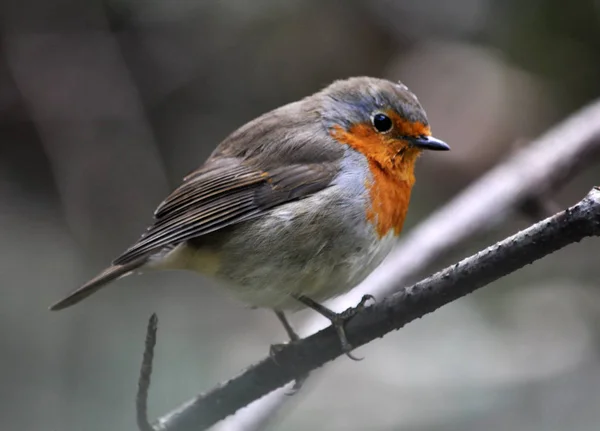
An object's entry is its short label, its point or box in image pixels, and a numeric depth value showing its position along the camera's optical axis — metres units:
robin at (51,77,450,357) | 5.81
